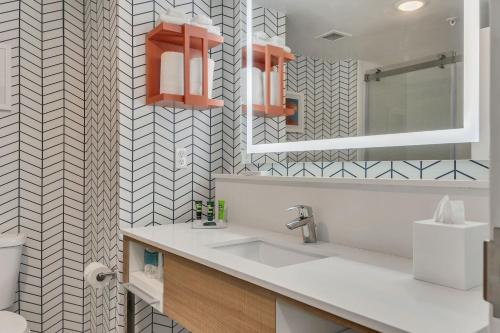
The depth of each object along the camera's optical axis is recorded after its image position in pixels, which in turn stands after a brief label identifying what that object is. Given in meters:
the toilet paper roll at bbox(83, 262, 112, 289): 1.85
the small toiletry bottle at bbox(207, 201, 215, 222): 1.91
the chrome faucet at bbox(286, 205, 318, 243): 1.40
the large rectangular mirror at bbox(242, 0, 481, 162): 1.15
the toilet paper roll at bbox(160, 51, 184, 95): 1.78
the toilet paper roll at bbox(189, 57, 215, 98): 1.82
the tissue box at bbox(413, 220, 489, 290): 0.90
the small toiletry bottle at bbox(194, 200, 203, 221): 1.93
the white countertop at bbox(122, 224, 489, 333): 0.72
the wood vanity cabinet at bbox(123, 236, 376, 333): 0.94
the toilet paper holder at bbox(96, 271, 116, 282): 1.87
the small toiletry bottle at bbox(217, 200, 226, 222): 1.90
